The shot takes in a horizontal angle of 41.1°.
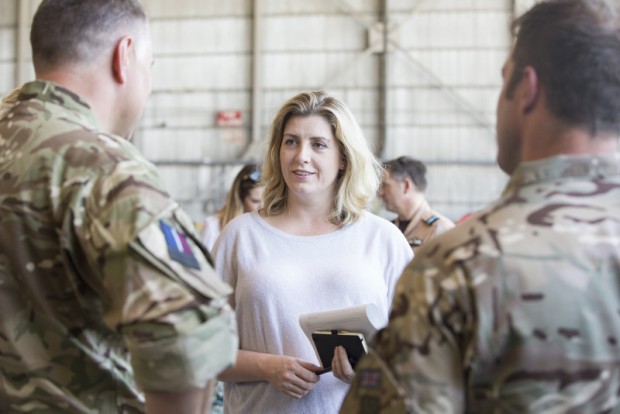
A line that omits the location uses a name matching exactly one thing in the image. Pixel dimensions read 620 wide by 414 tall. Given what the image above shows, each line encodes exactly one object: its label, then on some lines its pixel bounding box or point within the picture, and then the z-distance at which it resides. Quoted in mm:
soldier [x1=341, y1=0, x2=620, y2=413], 1284
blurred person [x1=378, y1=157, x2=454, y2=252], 5711
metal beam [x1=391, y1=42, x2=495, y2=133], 15664
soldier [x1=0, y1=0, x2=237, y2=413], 1424
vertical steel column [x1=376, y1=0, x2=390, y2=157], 15688
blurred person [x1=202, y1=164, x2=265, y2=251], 5020
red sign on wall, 16297
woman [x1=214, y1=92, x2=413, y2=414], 2506
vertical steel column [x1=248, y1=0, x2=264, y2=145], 16047
